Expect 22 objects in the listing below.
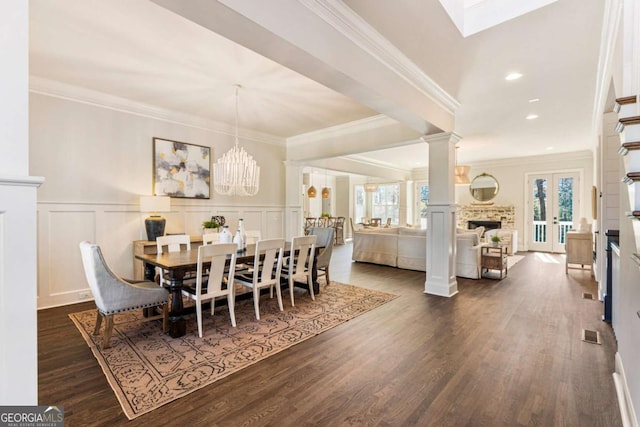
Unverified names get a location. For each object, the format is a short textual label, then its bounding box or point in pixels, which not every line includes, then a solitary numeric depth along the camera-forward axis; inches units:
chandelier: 164.9
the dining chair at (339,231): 423.2
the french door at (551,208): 323.0
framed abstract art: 187.9
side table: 209.3
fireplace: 365.7
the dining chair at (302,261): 151.7
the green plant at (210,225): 171.5
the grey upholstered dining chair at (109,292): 97.1
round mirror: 372.2
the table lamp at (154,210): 168.9
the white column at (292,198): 264.1
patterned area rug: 82.9
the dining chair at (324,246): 182.5
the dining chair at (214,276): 113.3
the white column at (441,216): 168.4
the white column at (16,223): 35.8
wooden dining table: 113.7
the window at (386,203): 480.4
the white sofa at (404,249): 212.1
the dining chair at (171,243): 141.5
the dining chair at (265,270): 132.7
